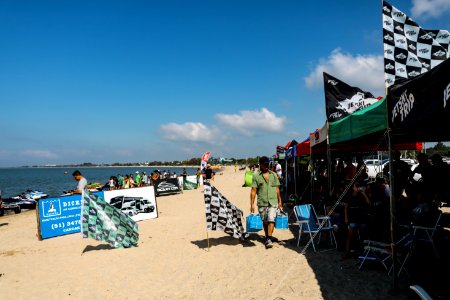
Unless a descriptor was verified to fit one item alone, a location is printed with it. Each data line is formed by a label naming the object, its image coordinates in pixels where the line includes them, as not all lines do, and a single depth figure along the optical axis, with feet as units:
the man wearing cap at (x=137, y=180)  81.33
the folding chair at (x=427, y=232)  15.76
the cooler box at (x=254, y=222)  23.16
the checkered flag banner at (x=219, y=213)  23.62
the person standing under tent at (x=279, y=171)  75.66
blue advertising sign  30.27
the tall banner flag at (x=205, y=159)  64.59
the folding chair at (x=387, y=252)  15.35
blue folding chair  21.42
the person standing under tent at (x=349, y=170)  34.45
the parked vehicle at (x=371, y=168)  82.02
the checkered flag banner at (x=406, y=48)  13.77
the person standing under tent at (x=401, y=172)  25.21
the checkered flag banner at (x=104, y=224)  23.86
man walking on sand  22.06
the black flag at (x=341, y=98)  23.02
